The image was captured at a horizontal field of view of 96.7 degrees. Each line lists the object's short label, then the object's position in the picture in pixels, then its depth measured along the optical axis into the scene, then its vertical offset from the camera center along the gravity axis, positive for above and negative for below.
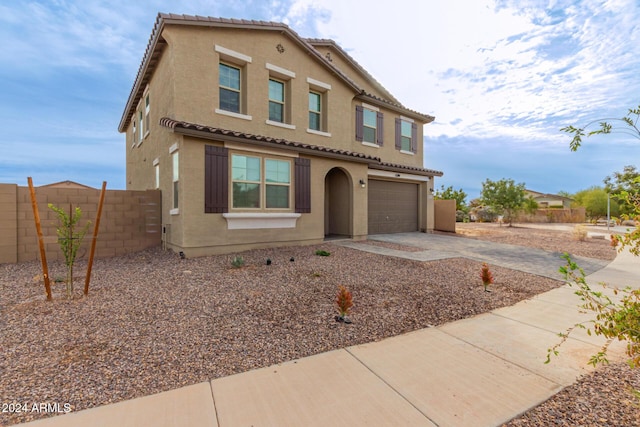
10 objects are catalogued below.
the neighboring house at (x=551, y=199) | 47.91 +1.88
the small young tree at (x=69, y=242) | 4.62 -0.56
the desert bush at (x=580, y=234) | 13.50 -1.12
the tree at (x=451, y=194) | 26.35 +1.48
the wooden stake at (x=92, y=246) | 4.69 -0.64
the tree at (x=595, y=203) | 29.56 +0.78
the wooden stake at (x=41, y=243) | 4.29 -0.54
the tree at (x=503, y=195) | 21.02 +1.14
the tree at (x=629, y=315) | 1.91 -0.72
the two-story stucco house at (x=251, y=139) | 8.20 +2.40
